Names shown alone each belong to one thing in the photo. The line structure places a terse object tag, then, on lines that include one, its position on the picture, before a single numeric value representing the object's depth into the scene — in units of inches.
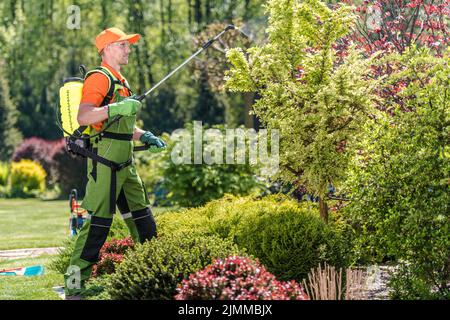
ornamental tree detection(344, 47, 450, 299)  375.2
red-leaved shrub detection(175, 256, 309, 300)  315.4
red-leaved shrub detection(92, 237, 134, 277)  468.5
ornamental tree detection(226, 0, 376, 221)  448.2
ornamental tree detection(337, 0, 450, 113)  542.2
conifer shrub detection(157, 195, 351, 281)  414.0
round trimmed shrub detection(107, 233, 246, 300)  354.9
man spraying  412.8
